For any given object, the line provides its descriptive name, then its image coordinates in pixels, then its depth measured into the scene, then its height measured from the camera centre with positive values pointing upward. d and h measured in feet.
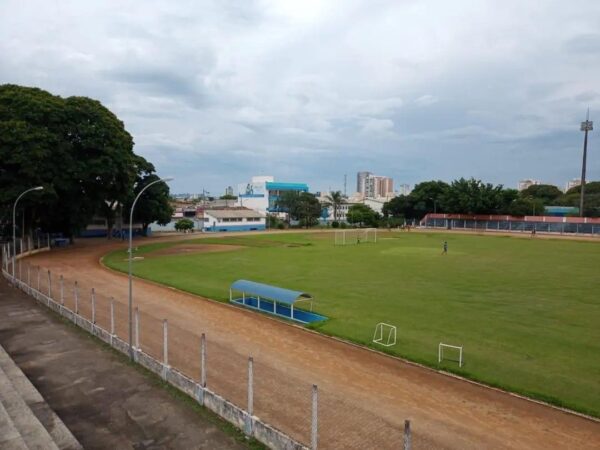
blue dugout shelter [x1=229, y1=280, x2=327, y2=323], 66.28 -16.76
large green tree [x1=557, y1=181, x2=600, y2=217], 310.08 +10.10
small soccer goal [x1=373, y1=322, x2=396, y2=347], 53.86 -16.53
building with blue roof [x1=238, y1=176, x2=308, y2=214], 380.99 +10.04
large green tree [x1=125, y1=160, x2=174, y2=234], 207.67 +1.02
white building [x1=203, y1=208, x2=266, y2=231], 296.30 -10.61
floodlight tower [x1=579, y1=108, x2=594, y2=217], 261.63 +47.32
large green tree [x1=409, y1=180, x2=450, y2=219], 312.91 +8.01
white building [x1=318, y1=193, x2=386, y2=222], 447.01 +1.30
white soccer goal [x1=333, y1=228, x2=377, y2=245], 194.55 -15.27
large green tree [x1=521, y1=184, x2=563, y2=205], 406.99 +16.71
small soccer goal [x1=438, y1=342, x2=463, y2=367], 46.91 -16.48
